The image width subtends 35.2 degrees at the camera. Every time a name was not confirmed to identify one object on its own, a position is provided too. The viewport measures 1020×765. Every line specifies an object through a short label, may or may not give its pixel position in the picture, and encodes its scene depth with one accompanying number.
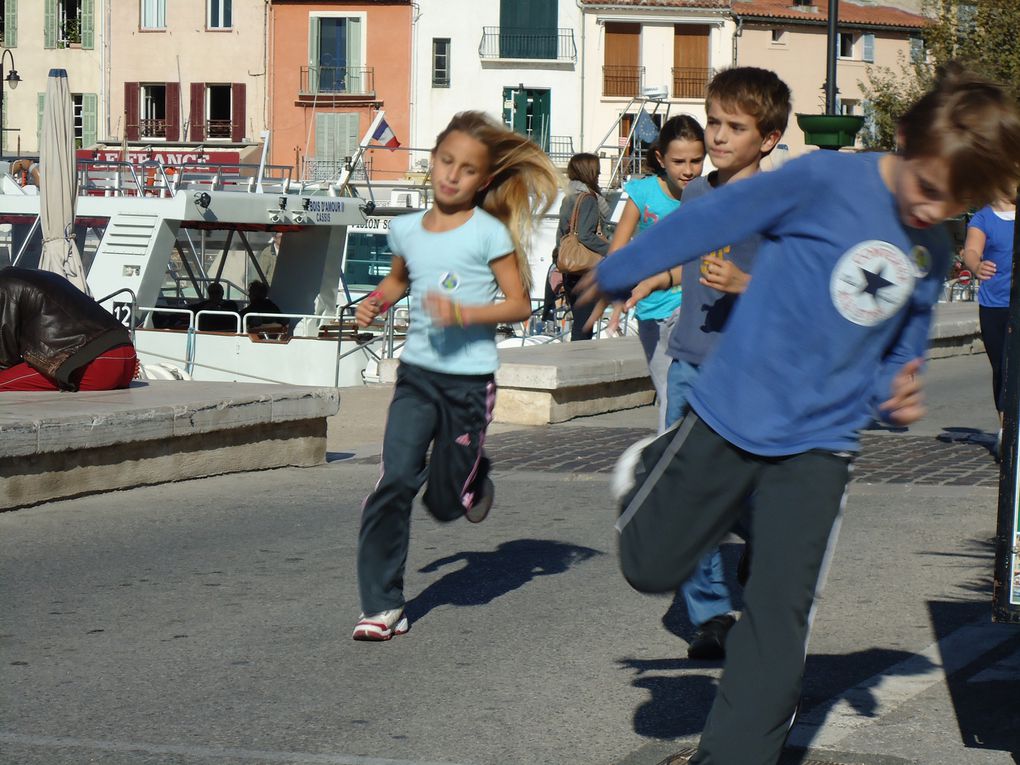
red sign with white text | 34.52
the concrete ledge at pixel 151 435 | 8.08
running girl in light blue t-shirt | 5.41
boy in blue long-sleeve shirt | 3.42
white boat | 20.42
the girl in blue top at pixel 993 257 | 9.80
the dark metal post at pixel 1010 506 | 4.17
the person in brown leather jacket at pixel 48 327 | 9.62
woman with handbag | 13.26
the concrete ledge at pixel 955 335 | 19.48
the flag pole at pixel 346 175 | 24.27
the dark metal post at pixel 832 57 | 20.69
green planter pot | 16.97
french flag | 27.92
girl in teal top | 6.14
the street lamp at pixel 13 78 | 40.64
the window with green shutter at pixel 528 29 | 54.38
